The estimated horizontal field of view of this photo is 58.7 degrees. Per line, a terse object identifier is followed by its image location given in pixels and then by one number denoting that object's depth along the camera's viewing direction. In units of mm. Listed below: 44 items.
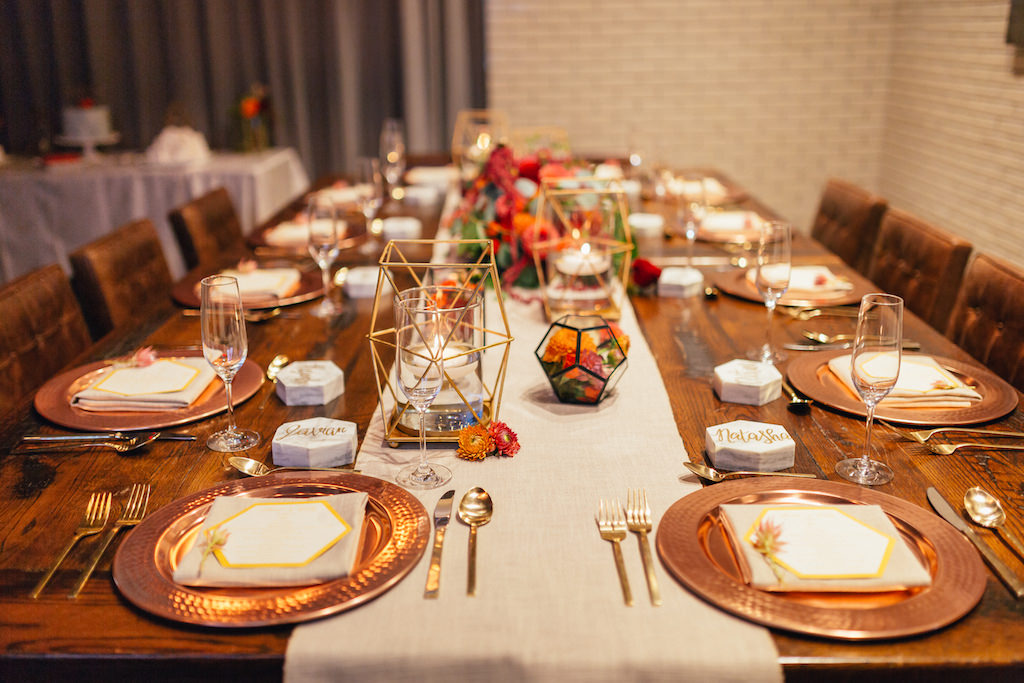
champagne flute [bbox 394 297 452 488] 1132
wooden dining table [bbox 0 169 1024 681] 850
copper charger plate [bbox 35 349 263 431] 1351
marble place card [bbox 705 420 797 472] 1196
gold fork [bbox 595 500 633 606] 1017
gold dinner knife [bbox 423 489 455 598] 936
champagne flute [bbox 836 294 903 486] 1154
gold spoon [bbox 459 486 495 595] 1073
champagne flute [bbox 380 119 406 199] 3271
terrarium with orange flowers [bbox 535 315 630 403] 1398
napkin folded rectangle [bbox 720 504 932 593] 924
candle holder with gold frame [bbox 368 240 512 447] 1291
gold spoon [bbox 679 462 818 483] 1166
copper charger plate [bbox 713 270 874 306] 1945
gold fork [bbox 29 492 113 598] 1009
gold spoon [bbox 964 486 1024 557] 1058
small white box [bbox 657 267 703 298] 2035
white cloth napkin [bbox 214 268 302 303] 1994
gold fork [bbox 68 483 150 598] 964
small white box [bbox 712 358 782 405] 1418
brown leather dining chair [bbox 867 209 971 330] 2162
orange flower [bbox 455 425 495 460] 1243
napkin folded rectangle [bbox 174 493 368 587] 944
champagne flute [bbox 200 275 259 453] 1241
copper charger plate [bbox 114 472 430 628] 898
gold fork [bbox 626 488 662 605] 979
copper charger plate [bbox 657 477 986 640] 871
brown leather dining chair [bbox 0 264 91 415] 1703
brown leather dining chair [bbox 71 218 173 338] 2078
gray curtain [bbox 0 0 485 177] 5062
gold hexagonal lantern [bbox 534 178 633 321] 1929
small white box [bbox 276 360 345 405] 1431
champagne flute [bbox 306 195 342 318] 1854
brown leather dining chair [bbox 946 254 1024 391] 1730
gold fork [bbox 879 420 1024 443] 1289
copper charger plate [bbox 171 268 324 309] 1948
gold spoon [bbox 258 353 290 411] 1529
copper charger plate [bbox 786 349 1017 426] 1354
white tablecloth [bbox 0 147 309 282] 4391
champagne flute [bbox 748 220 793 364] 1584
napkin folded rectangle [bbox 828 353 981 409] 1399
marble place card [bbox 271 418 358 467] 1205
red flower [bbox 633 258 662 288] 2008
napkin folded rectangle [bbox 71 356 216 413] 1409
